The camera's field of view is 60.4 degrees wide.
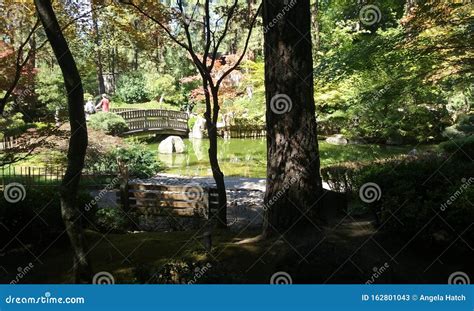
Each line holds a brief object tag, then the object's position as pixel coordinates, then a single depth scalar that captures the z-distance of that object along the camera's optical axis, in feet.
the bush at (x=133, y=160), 45.75
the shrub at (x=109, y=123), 62.23
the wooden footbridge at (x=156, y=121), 76.13
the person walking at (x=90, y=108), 71.41
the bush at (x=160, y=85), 109.50
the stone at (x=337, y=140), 74.72
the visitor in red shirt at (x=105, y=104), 72.52
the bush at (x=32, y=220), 17.46
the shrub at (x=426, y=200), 13.53
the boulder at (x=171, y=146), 68.13
